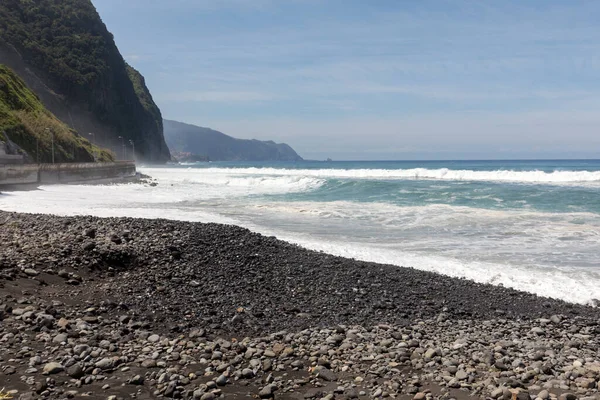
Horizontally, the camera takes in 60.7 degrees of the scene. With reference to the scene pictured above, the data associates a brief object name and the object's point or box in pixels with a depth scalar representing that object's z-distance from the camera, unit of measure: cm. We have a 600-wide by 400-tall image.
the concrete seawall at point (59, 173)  2909
